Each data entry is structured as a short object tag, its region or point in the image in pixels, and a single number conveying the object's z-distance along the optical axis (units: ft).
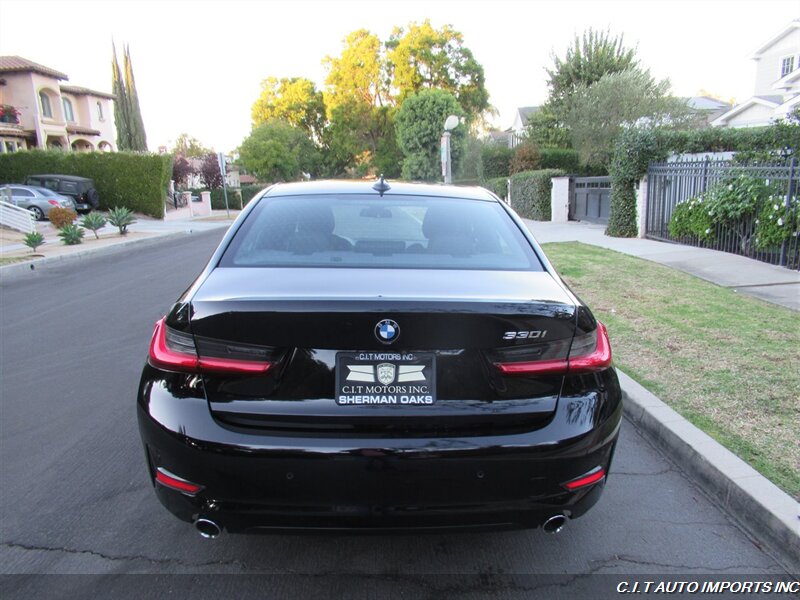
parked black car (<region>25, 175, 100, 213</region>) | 91.45
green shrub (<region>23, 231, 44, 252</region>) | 49.14
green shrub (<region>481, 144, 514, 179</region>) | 104.17
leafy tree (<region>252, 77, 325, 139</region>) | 206.18
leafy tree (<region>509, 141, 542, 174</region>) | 88.28
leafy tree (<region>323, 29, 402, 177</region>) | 167.94
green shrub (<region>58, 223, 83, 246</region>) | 56.80
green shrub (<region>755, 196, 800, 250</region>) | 28.84
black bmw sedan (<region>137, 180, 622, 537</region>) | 6.72
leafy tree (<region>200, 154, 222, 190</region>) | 161.20
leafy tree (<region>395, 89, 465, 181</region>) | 135.33
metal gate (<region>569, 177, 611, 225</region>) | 60.49
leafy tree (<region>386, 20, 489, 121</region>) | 163.84
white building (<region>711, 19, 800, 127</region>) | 102.27
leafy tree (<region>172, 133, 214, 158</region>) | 266.16
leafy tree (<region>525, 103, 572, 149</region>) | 116.06
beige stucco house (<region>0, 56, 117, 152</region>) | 127.13
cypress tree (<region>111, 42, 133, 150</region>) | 150.82
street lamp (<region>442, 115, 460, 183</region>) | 58.70
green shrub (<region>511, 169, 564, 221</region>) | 71.20
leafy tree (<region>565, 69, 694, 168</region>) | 89.15
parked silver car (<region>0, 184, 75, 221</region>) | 81.82
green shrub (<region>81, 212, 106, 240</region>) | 63.01
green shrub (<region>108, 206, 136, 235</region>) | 67.56
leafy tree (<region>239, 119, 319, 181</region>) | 161.38
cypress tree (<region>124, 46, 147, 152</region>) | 151.94
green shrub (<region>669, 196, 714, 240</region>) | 36.45
